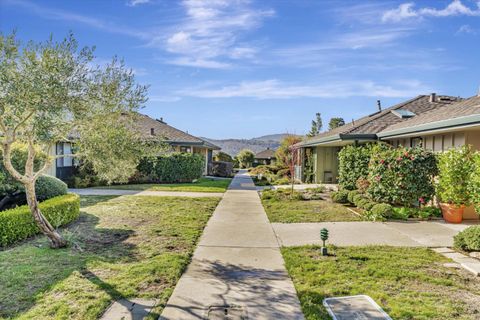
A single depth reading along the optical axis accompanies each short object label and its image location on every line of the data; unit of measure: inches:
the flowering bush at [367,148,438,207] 368.5
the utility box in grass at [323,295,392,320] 137.3
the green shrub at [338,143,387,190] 488.9
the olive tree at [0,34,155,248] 170.4
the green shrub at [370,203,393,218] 349.1
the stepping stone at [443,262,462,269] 202.4
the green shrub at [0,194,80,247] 247.9
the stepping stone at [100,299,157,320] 135.5
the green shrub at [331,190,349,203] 473.7
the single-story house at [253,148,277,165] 2006.6
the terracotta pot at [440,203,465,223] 333.7
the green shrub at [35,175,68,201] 353.4
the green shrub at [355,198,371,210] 398.9
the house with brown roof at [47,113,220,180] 718.5
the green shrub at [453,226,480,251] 227.0
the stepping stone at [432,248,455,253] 236.4
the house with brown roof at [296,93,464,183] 461.7
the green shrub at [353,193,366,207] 419.0
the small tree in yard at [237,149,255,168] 1881.2
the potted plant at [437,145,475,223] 318.3
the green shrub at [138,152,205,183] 805.9
